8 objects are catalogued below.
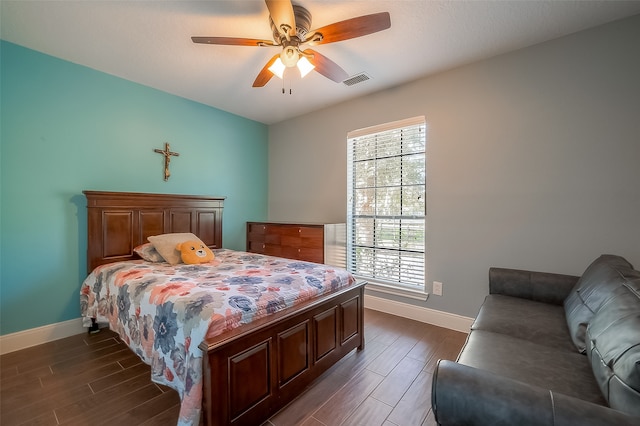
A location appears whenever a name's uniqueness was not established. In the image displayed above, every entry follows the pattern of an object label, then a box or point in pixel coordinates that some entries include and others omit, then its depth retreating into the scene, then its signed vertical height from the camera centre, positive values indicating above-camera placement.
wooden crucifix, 3.37 +0.65
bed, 1.37 -0.68
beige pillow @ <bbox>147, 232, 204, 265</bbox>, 2.71 -0.37
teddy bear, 2.67 -0.44
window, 3.10 +0.08
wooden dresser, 3.39 -0.42
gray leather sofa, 0.84 -0.63
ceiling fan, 1.67 +1.20
